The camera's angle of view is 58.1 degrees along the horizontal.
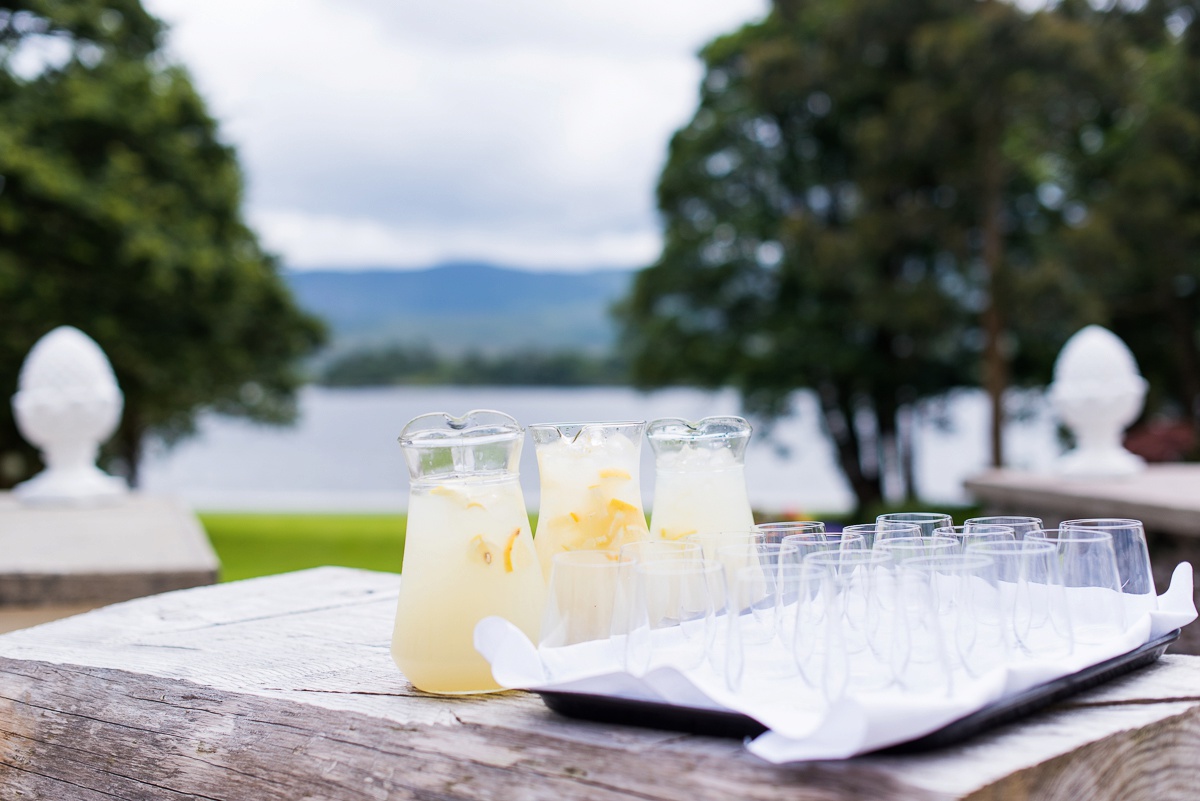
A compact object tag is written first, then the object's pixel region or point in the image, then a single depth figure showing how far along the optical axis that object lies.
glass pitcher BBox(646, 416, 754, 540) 1.33
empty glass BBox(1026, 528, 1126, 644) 1.21
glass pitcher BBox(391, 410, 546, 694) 1.22
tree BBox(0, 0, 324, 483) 9.27
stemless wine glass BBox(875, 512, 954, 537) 1.34
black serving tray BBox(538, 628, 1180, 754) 0.97
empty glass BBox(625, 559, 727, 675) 1.07
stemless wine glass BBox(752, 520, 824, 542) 1.31
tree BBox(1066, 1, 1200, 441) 9.67
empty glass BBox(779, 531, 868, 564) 1.11
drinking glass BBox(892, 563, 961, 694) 1.01
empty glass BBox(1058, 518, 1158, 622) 1.31
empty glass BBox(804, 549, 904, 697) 0.98
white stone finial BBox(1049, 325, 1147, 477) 4.84
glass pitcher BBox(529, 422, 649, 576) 1.31
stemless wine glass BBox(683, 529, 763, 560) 1.25
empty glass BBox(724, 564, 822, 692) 1.05
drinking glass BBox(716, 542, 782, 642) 1.06
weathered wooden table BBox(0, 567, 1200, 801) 0.95
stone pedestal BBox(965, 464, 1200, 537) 3.71
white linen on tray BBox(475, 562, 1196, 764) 0.92
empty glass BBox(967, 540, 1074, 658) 1.16
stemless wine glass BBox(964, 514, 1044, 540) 1.34
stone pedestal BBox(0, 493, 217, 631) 3.25
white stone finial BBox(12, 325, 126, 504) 4.76
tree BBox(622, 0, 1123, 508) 10.14
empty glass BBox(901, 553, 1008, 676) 1.09
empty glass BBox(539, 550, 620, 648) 1.15
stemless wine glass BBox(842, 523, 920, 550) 1.31
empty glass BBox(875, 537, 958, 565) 1.13
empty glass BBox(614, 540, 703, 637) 1.10
